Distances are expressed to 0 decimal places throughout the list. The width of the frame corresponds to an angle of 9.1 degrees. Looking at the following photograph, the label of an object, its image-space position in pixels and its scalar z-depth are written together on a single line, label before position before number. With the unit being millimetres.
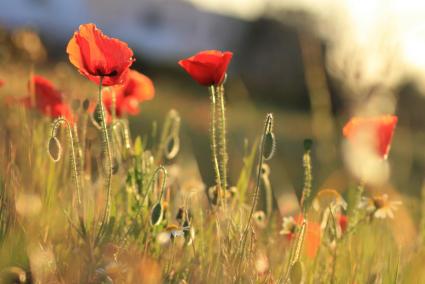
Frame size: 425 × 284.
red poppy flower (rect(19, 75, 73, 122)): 2465
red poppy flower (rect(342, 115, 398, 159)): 2351
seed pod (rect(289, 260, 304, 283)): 2178
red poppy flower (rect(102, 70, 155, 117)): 2482
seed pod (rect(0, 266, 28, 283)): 2099
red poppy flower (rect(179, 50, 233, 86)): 2265
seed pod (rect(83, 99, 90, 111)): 2452
